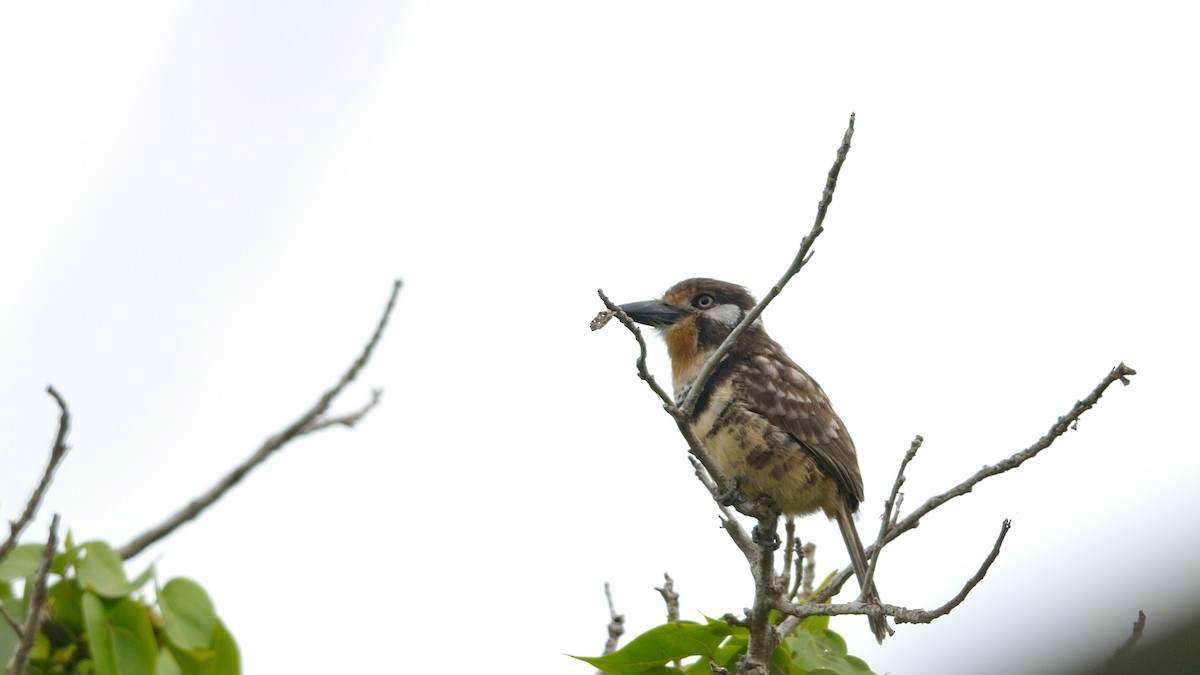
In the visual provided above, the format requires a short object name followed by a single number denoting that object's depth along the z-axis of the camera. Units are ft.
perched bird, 31.71
